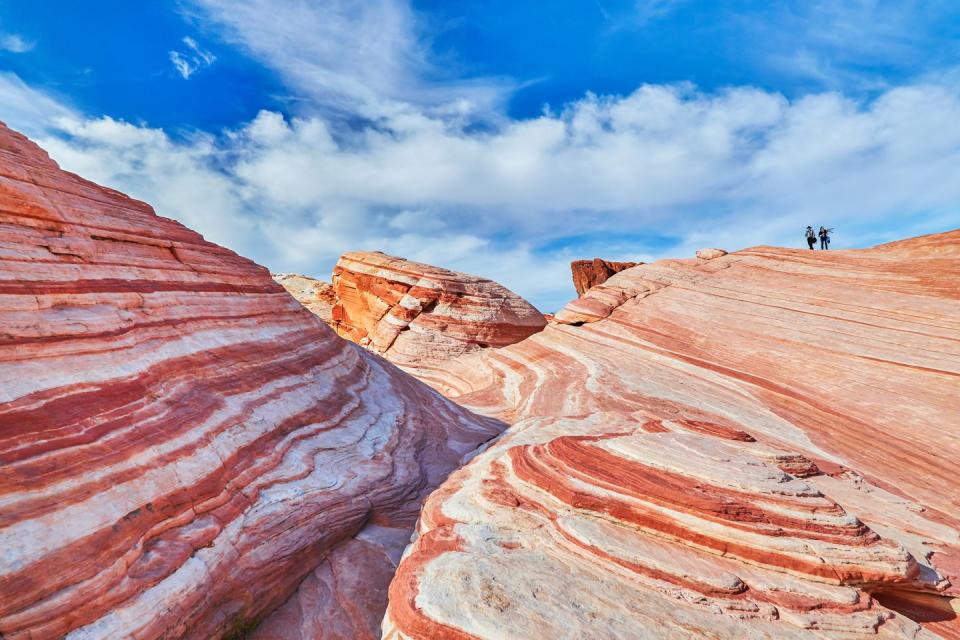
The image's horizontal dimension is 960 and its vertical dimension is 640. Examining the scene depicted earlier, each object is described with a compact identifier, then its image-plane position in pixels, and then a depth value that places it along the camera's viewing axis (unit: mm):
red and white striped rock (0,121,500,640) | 3904
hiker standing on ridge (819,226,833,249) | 36125
